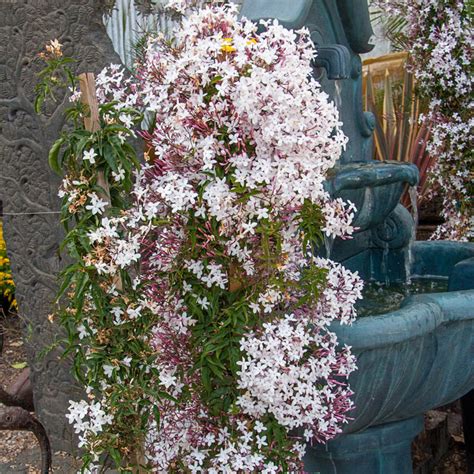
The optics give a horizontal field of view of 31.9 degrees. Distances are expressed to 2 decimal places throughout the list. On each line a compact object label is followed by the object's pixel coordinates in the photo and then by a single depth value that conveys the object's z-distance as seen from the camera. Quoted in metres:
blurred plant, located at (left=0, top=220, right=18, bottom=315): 5.78
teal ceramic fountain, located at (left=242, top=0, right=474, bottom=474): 2.61
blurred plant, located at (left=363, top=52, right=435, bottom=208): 7.06
